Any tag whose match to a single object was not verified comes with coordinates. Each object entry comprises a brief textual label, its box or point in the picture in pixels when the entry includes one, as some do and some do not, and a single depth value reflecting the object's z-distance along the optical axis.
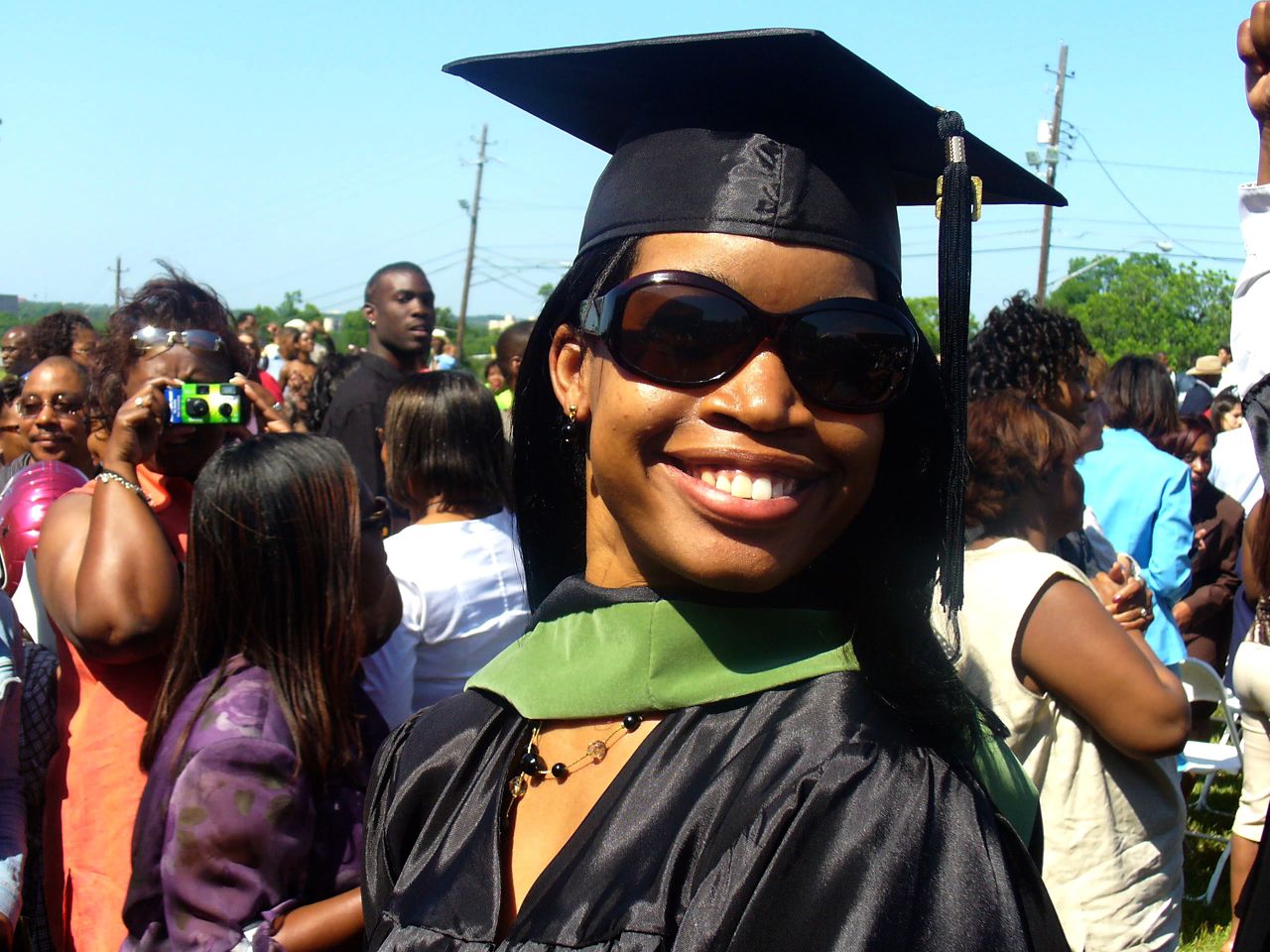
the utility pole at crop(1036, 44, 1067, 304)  26.00
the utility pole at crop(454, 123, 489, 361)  36.69
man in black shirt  5.48
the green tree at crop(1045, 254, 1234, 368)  49.50
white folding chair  5.02
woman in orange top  2.53
